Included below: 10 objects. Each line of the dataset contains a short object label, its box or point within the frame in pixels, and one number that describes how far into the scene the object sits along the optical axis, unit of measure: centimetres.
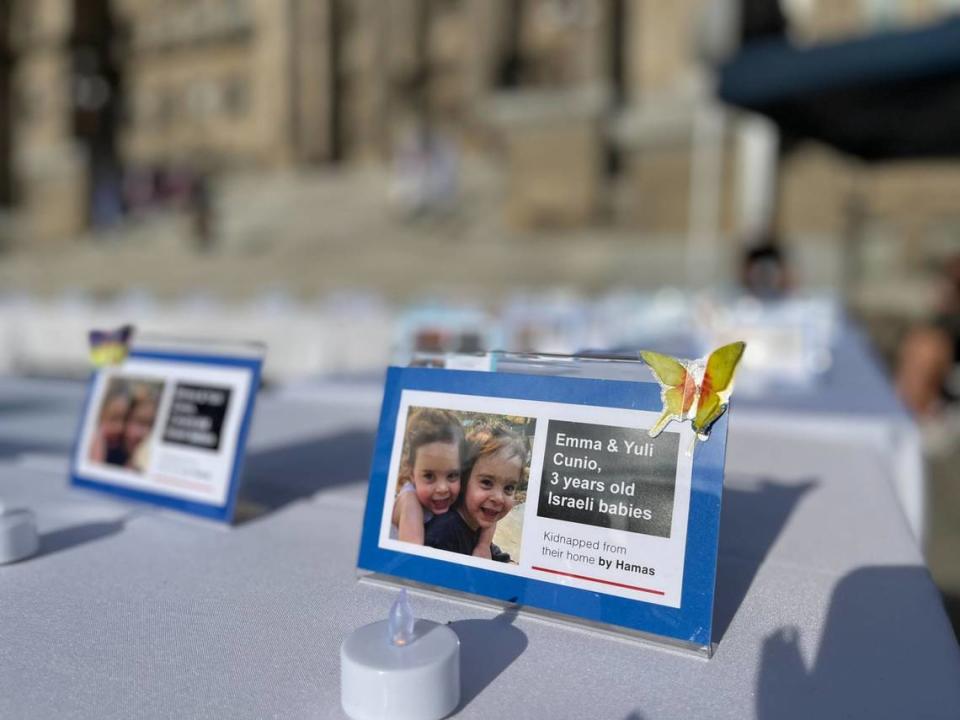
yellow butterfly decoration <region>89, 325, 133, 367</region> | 45
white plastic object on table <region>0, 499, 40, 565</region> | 35
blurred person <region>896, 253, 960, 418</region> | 377
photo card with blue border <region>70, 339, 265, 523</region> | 39
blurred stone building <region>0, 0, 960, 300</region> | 808
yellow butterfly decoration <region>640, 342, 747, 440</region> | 27
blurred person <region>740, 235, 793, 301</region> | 439
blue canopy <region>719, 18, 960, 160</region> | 422
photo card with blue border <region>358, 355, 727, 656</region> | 27
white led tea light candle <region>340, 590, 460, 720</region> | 22
